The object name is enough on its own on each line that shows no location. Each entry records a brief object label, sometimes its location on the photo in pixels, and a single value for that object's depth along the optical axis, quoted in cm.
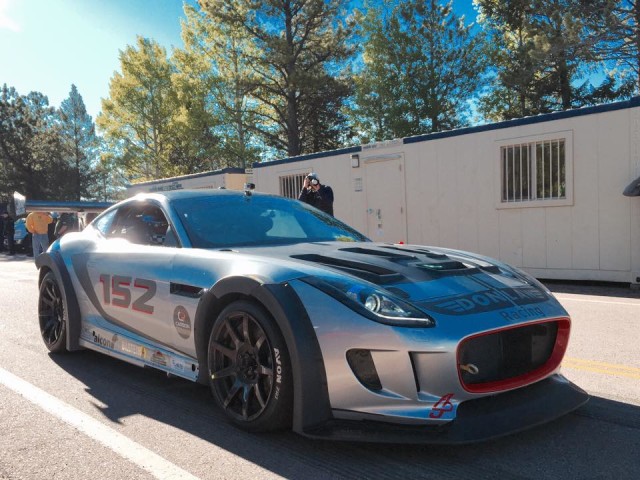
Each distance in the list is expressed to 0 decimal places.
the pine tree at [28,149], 4928
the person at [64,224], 1596
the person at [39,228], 1512
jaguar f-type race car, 237
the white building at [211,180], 1602
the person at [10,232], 2191
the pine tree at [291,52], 2894
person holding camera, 855
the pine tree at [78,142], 5625
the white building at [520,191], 866
